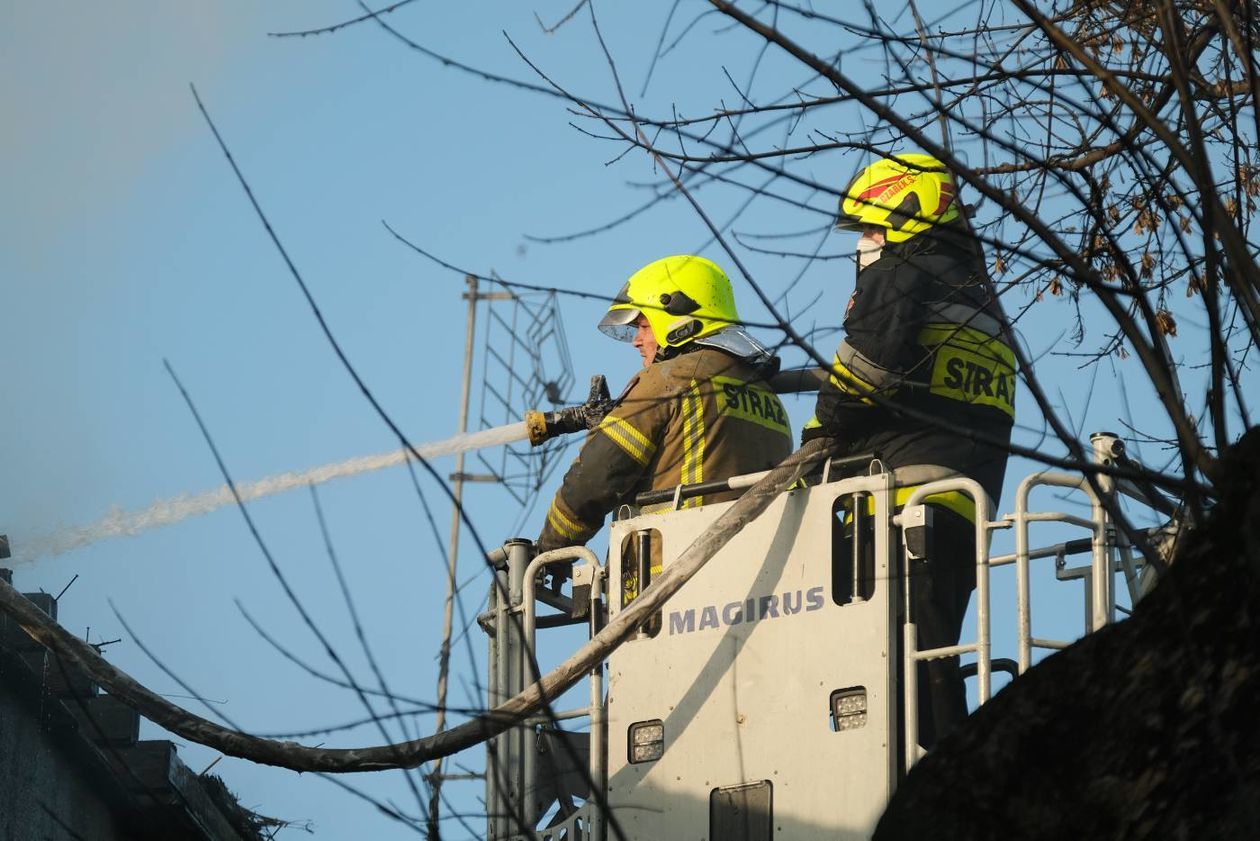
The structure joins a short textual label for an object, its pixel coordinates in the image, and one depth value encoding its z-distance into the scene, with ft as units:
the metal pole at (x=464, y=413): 101.55
